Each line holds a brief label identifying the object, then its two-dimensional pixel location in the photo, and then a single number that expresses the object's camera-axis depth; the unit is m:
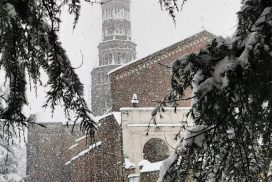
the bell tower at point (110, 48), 51.38
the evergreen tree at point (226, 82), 2.95
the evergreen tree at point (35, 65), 3.09
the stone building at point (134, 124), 21.27
